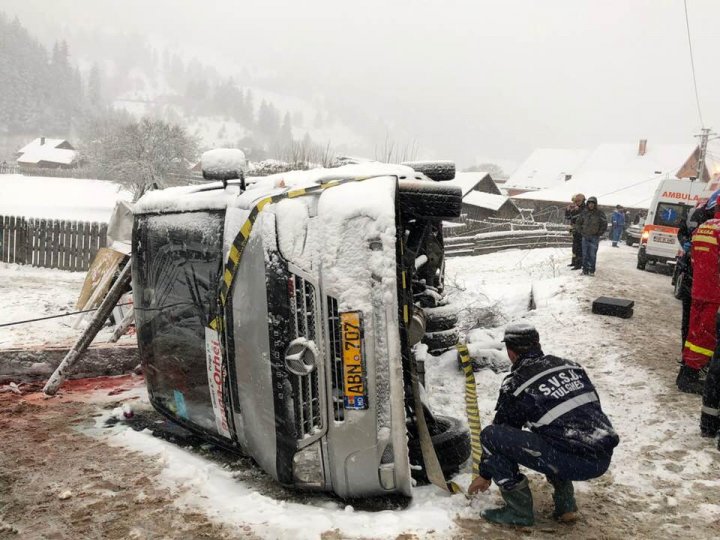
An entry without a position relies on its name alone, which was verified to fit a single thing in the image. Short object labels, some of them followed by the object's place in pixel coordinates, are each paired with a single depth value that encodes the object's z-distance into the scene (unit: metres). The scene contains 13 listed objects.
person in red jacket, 4.70
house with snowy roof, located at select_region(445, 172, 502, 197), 41.86
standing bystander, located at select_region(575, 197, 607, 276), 10.60
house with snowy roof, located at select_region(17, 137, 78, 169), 78.94
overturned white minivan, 2.94
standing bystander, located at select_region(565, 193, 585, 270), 11.50
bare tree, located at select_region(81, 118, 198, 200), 40.47
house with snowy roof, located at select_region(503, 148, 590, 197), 60.16
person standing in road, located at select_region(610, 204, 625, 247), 21.44
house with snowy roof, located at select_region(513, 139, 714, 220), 41.69
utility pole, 40.69
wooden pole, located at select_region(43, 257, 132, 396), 4.97
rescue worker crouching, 2.92
